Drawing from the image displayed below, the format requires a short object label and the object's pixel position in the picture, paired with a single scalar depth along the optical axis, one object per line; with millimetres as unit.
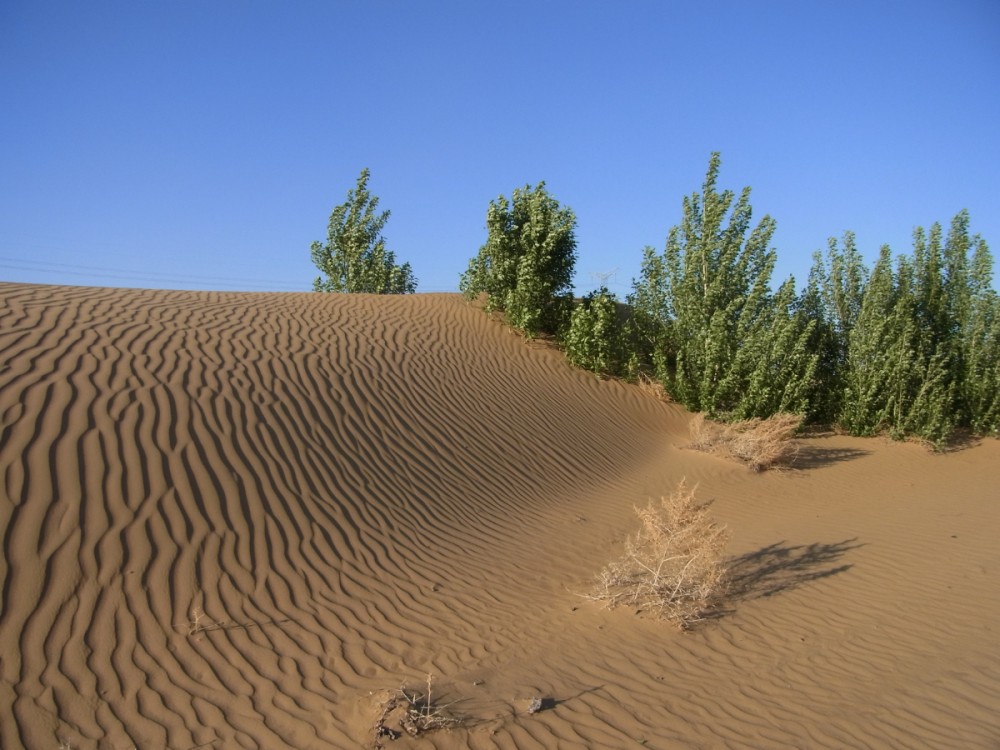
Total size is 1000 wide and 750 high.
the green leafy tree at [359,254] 24781
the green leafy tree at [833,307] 15945
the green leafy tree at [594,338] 15516
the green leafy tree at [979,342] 14969
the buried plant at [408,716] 4398
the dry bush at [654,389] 15812
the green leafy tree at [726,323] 14375
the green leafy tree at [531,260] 15984
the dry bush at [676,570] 6391
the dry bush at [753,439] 12508
